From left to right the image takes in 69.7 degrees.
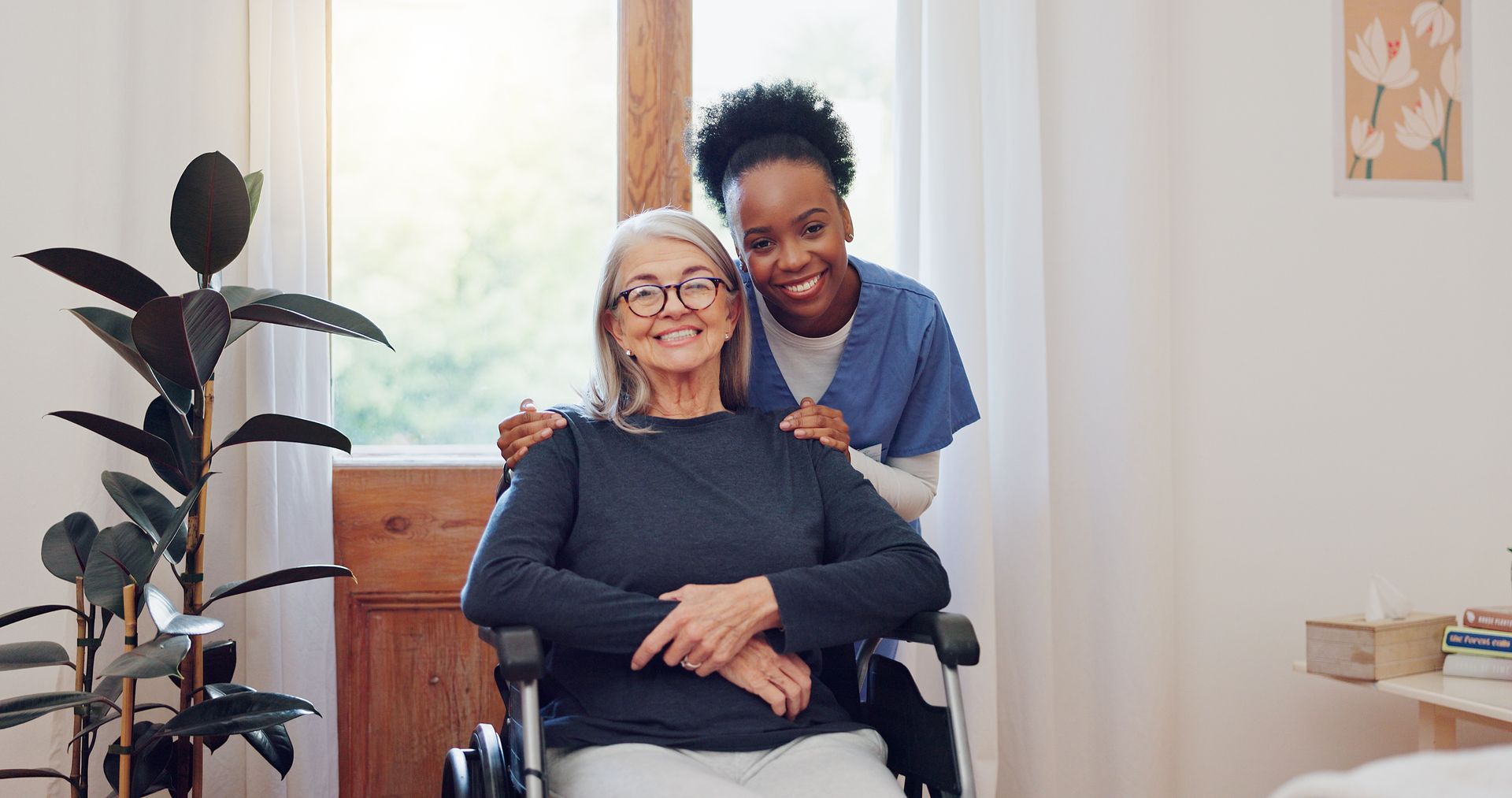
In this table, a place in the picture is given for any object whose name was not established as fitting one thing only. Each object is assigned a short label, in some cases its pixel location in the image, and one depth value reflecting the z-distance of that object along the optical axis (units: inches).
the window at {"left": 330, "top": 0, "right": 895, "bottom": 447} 92.0
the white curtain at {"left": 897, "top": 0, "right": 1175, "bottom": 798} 90.0
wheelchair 48.9
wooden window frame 89.4
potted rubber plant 59.6
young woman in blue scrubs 70.6
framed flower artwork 98.7
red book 77.0
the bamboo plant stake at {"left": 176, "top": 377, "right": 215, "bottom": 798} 66.5
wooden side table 70.5
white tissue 81.8
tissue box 78.2
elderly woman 53.5
